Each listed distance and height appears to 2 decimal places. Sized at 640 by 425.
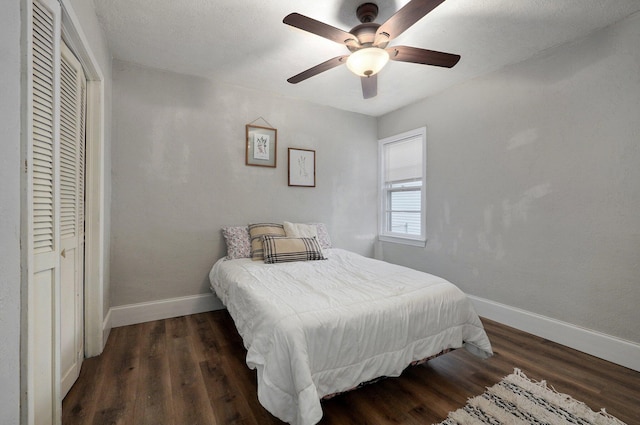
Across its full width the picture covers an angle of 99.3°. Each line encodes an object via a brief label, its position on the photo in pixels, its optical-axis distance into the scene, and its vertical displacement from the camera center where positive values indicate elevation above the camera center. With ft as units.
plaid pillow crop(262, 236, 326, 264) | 8.89 -1.30
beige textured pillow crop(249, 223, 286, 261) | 9.39 -0.81
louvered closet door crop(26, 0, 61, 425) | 3.47 +0.03
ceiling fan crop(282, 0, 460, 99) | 5.34 +3.73
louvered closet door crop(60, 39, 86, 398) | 5.23 -0.07
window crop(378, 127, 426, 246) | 12.01 +1.17
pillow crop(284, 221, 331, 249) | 10.39 -0.79
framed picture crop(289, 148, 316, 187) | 11.61 +1.91
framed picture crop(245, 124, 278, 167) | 10.69 +2.62
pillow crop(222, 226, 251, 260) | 9.57 -1.12
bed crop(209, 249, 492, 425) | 4.34 -2.19
